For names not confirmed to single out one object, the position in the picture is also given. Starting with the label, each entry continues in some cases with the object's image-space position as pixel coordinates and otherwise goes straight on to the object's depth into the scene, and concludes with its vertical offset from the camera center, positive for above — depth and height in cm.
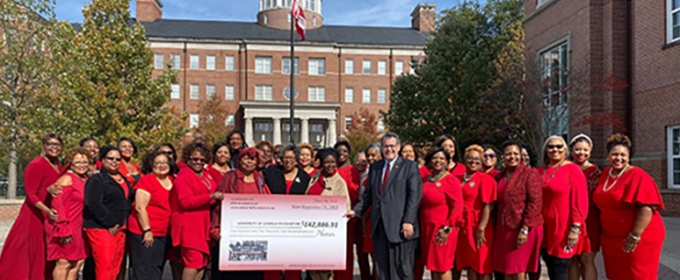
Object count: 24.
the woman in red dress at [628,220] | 558 -73
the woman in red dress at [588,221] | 620 -81
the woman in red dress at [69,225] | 612 -92
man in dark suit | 625 -75
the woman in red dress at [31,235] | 647 -111
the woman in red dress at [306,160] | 726 -18
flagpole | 1793 +132
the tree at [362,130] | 5203 +187
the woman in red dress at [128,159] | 739 -21
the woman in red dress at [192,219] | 619 -85
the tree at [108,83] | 1838 +217
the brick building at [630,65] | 1731 +306
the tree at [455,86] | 2736 +333
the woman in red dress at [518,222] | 586 -80
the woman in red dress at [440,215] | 621 -77
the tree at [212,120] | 4906 +249
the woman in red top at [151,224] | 643 -94
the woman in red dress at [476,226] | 622 -89
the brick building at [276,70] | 6041 +875
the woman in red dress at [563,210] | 585 -66
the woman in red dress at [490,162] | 666 -16
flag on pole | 1970 +487
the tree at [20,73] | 1815 +241
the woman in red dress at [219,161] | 698 -20
